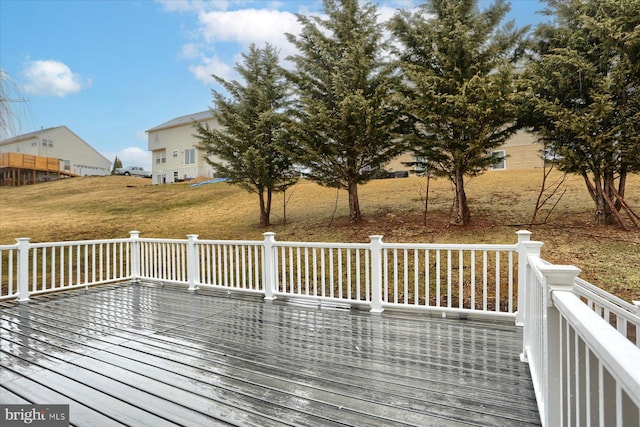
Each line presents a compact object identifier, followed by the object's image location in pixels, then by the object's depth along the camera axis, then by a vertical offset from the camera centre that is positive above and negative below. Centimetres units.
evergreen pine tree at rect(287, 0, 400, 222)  834 +276
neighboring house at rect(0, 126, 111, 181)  2752 +533
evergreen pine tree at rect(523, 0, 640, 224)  659 +231
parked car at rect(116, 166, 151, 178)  3308 +414
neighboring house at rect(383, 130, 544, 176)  1622 +271
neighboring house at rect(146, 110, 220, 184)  2527 +463
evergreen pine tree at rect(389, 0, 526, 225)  746 +279
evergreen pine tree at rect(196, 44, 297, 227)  1003 +244
